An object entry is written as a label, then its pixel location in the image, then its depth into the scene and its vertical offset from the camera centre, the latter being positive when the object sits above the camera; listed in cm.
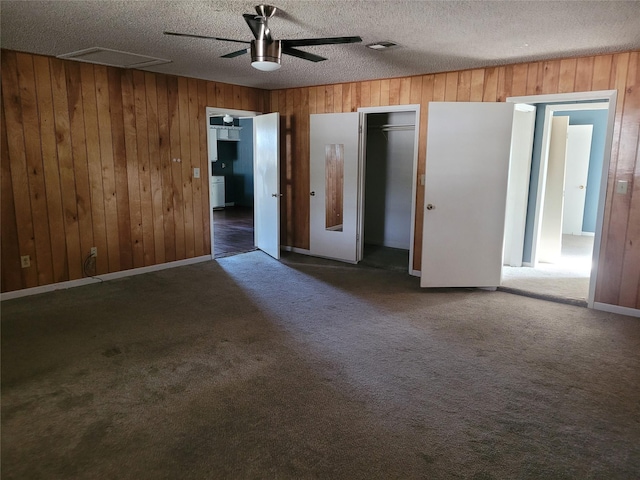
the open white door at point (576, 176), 754 -12
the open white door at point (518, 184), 560 -20
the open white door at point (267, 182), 594 -21
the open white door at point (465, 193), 450 -25
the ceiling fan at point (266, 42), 281 +80
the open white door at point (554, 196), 600 -37
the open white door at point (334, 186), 577 -25
